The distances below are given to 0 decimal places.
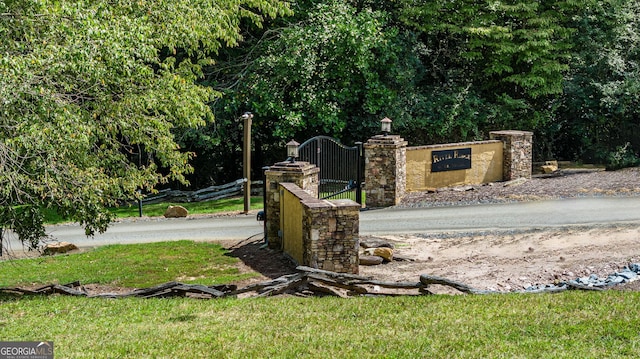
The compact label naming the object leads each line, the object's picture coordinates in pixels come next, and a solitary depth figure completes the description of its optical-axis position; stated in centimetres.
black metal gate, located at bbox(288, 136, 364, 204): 2244
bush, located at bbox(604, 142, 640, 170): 2819
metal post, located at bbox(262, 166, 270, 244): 1769
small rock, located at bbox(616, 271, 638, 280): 1246
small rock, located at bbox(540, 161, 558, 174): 2880
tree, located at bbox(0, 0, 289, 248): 1148
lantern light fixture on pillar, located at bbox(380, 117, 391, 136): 2288
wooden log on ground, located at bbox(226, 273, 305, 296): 1201
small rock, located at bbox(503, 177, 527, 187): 2530
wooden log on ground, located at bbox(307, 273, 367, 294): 1205
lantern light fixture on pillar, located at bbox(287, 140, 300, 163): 1802
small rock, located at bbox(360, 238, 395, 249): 1652
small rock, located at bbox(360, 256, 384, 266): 1529
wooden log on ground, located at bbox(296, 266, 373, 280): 1218
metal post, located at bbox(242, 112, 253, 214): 2346
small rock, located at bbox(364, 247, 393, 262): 1548
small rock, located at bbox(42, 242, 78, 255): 1831
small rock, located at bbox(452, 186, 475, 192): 2438
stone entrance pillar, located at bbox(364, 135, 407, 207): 2267
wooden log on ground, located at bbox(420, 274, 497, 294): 1172
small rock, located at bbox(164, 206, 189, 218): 2361
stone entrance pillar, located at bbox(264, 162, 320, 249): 1739
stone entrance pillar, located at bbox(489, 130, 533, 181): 2617
